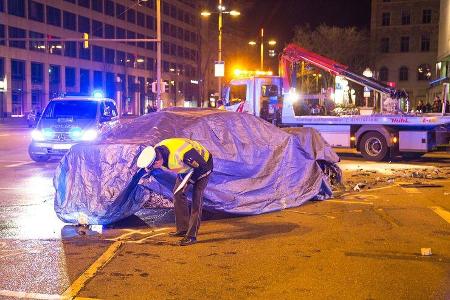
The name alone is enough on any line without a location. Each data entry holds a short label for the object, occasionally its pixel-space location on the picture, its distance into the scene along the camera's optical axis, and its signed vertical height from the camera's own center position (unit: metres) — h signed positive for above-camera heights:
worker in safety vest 6.69 -0.70
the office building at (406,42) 61.44 +8.29
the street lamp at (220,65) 28.81 +2.49
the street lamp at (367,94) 18.94 +0.68
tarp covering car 7.87 -0.90
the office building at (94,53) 58.09 +7.48
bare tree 53.75 +7.06
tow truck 17.17 +0.20
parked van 16.16 -0.40
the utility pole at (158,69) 29.68 +2.42
